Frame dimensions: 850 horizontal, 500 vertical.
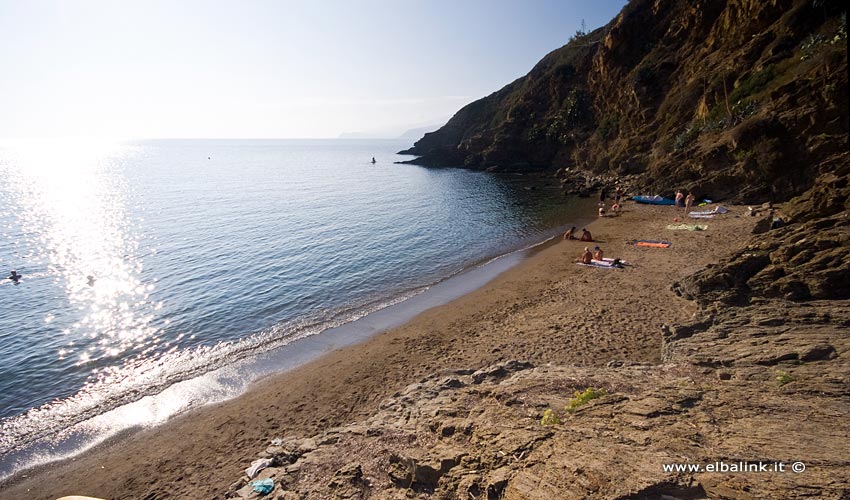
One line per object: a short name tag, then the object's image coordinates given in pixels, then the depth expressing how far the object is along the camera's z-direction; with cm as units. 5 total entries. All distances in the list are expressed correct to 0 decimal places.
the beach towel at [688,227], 2748
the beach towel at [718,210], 3009
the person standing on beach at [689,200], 3216
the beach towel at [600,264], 2322
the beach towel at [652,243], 2534
